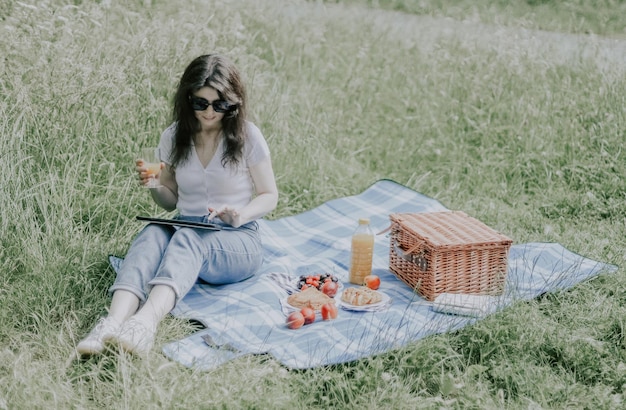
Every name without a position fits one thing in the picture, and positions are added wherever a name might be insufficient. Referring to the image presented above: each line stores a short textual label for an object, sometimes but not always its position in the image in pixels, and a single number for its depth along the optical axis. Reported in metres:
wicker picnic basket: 4.11
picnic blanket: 3.57
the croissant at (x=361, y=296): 4.09
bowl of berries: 4.24
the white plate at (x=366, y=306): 4.06
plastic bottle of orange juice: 4.43
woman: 3.76
